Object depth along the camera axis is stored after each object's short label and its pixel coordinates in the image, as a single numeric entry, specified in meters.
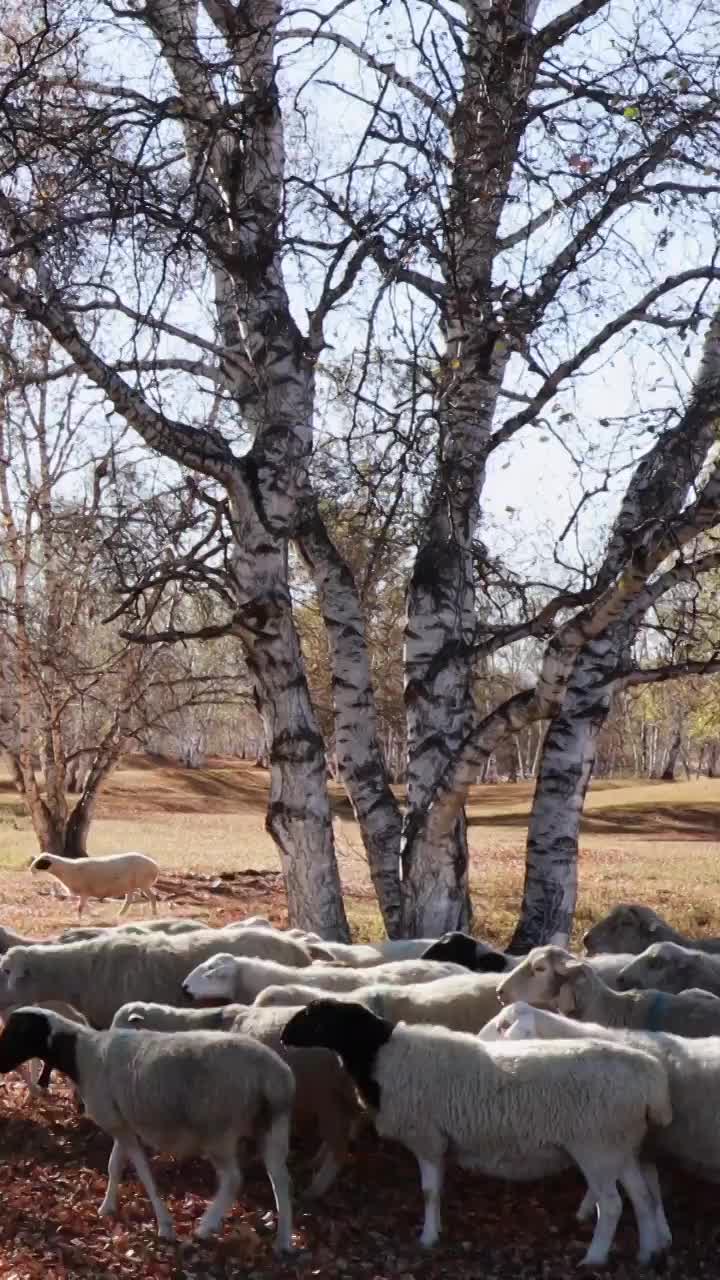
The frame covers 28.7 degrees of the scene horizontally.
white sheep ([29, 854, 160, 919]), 18.61
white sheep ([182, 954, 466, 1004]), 8.63
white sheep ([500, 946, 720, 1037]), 8.14
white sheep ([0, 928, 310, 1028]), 9.30
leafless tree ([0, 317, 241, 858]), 24.64
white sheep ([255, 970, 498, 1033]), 8.13
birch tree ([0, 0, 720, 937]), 9.17
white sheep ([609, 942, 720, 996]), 9.21
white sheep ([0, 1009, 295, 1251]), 6.75
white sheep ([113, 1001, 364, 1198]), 7.46
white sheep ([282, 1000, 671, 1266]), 6.59
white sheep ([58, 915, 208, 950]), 10.58
